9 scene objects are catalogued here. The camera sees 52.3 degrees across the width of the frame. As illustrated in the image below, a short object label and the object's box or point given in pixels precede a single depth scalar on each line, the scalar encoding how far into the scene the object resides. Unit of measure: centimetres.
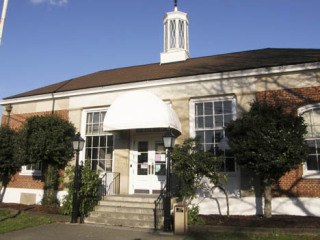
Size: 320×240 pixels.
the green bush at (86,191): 1182
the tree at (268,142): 1010
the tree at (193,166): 1102
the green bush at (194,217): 1043
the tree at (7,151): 1617
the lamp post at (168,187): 978
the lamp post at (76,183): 1139
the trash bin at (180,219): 965
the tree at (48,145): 1416
